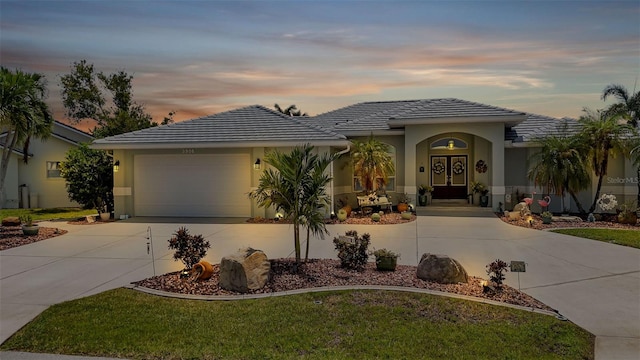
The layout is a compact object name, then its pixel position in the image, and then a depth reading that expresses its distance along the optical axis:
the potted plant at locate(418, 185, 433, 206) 18.80
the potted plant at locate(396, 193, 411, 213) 16.94
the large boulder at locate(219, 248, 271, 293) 6.61
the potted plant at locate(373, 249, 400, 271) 7.60
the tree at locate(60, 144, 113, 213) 16.22
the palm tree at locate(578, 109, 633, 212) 14.44
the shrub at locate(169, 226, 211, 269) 7.57
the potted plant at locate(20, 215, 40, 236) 12.33
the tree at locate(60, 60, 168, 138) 32.22
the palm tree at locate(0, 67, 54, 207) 11.84
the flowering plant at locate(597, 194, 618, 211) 15.00
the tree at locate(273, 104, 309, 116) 35.86
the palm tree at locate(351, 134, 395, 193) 16.23
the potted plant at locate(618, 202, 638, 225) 13.71
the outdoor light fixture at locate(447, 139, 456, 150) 18.78
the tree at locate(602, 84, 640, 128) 26.95
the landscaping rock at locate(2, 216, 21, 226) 13.61
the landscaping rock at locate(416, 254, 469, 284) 6.91
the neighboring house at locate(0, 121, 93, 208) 21.38
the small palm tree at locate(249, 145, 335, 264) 7.55
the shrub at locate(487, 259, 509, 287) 6.40
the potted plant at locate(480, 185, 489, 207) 17.56
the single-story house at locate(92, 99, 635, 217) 16.09
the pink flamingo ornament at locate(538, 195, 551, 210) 15.20
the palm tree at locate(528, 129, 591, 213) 14.45
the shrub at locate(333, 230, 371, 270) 7.73
